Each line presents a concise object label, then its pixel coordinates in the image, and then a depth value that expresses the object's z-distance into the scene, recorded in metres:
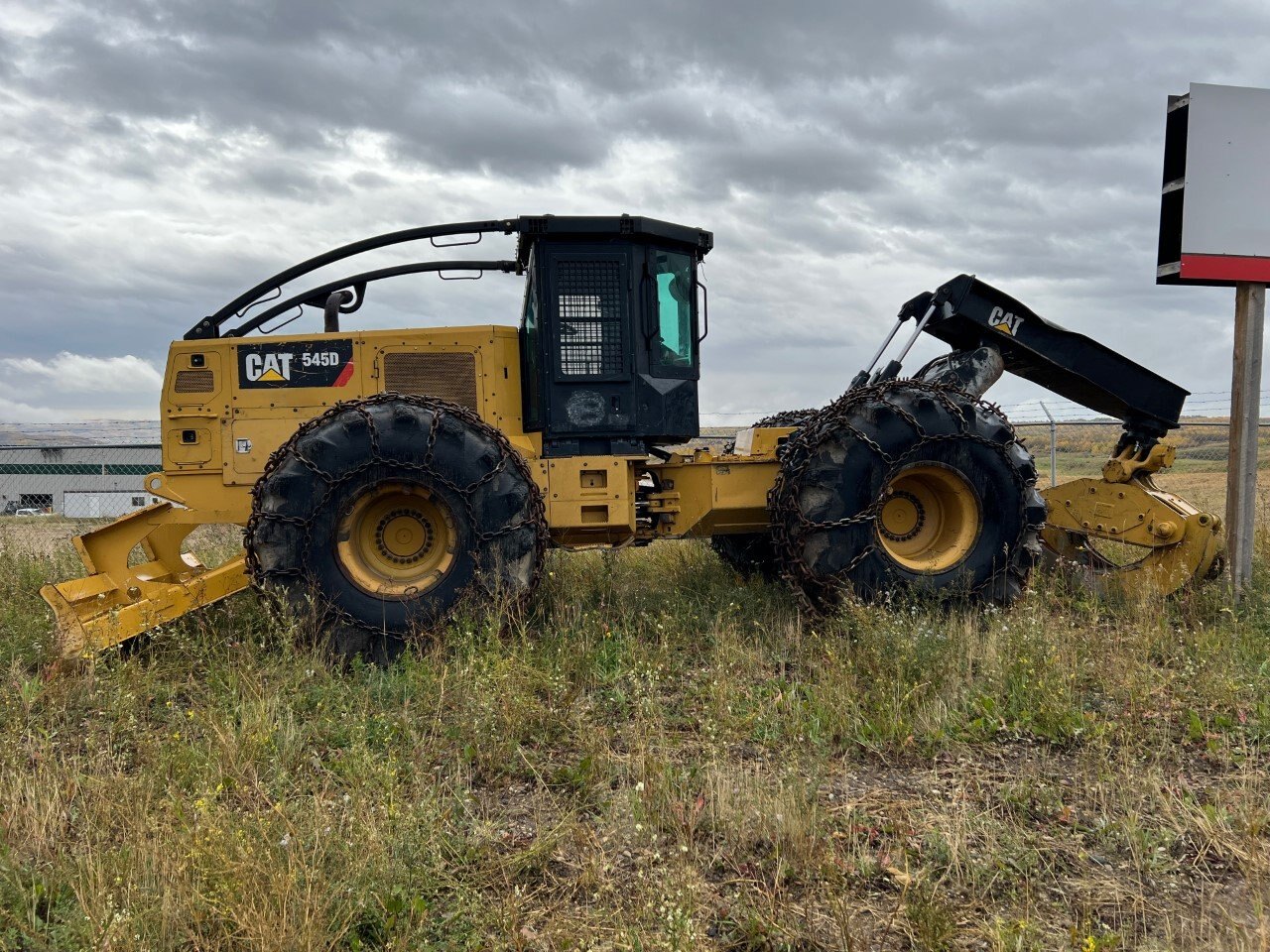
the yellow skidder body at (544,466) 5.72
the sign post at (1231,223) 6.99
